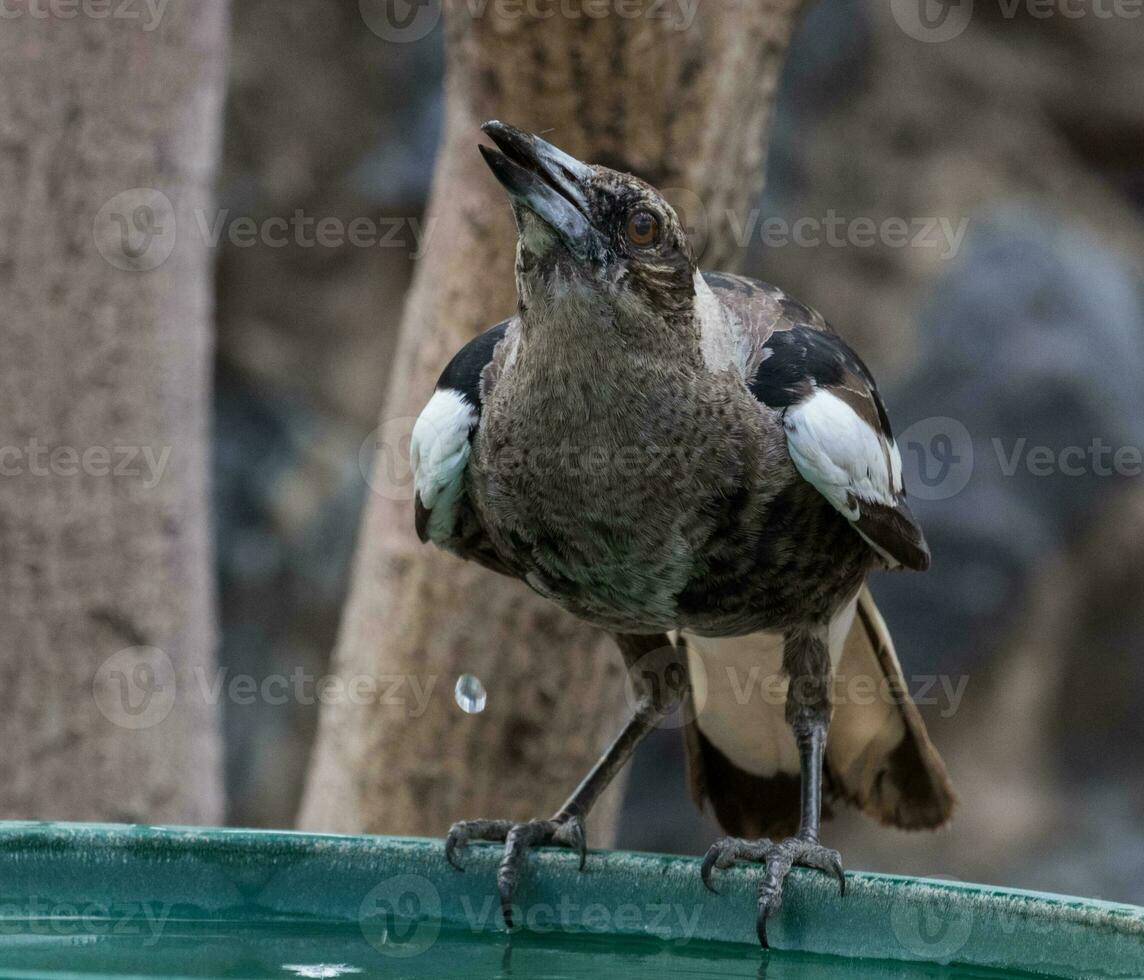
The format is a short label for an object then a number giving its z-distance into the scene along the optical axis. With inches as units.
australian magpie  213.9
